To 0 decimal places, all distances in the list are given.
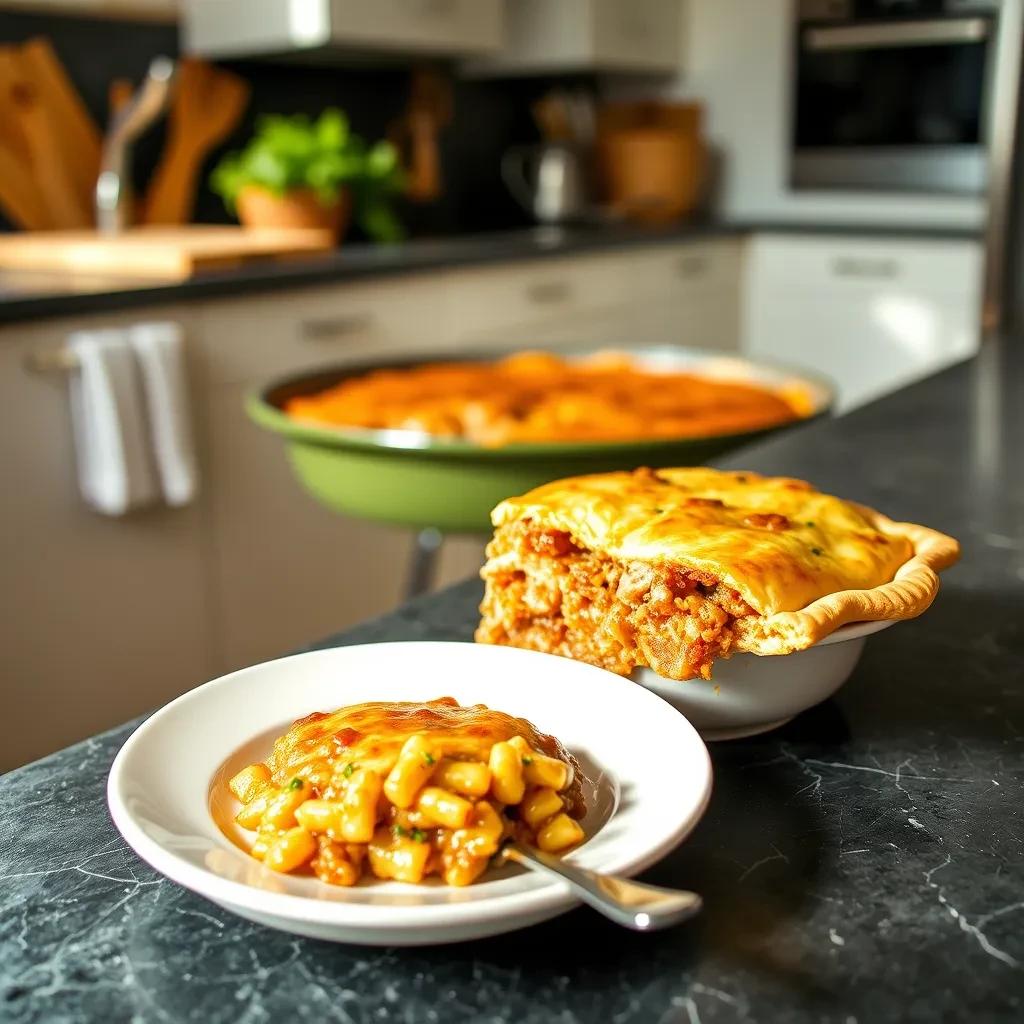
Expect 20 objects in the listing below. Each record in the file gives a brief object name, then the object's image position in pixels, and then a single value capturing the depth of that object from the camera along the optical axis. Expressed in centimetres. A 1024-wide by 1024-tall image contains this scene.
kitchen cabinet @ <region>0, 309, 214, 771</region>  214
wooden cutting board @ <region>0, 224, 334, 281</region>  248
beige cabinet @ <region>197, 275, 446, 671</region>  249
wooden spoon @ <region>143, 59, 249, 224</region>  319
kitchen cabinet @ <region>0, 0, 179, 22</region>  277
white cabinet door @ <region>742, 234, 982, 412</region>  375
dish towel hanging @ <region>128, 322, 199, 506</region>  225
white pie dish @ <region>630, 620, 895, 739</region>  65
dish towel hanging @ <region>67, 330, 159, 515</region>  217
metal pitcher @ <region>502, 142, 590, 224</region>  389
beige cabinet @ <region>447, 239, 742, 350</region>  311
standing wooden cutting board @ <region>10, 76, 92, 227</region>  286
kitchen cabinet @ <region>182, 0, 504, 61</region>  303
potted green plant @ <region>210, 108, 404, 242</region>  300
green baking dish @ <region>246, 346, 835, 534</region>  125
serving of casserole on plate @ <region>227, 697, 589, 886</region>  50
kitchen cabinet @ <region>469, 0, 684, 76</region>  387
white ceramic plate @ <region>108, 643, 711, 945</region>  46
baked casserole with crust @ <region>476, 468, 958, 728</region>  63
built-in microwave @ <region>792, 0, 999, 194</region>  379
